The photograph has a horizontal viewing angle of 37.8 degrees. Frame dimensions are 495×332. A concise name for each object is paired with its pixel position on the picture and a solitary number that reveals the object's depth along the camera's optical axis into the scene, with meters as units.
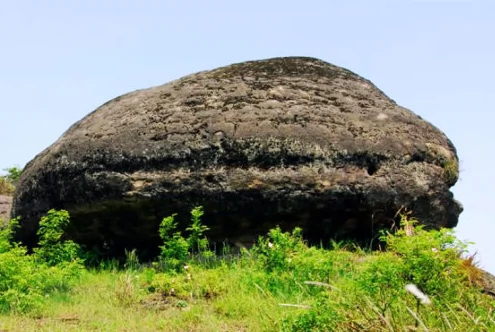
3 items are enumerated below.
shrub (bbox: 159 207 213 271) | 10.21
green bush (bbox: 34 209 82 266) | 10.75
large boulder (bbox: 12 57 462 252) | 10.73
